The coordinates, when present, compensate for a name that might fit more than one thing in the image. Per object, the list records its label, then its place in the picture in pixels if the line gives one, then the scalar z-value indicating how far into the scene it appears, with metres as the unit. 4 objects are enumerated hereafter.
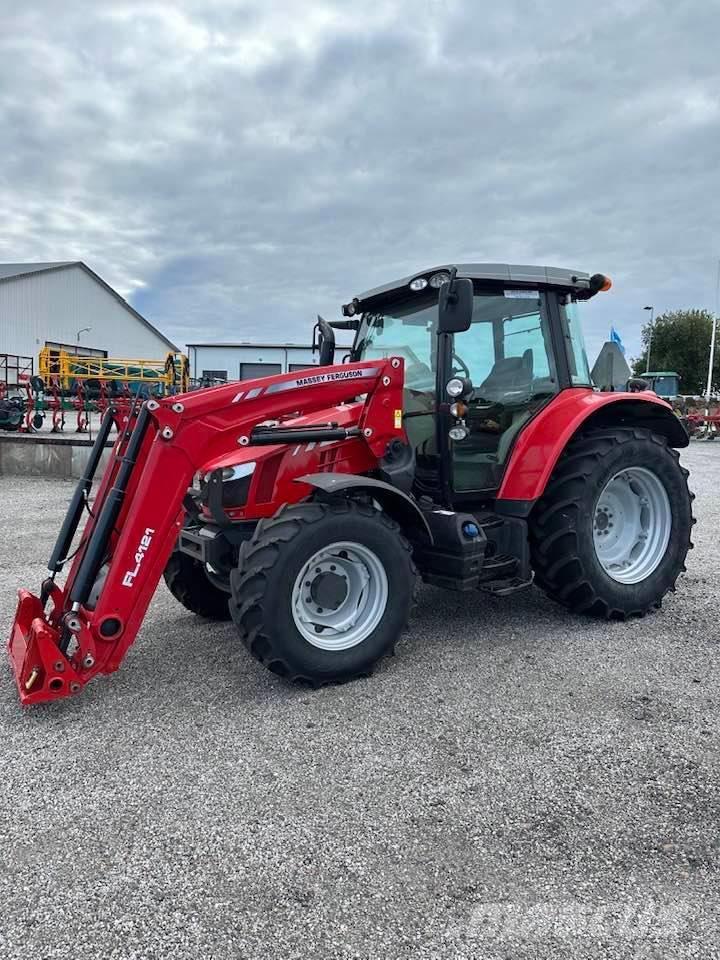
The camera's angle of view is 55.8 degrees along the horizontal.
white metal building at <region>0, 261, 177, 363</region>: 35.22
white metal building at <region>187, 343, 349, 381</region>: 40.66
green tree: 41.34
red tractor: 3.15
